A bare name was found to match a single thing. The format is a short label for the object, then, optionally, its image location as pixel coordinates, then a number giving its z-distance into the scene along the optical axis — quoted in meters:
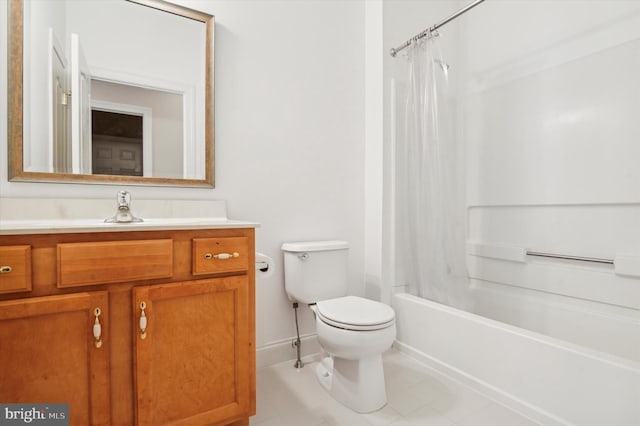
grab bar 1.75
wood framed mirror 1.34
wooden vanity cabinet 0.97
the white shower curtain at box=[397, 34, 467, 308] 1.96
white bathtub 1.20
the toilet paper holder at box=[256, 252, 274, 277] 1.46
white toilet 1.44
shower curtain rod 1.71
